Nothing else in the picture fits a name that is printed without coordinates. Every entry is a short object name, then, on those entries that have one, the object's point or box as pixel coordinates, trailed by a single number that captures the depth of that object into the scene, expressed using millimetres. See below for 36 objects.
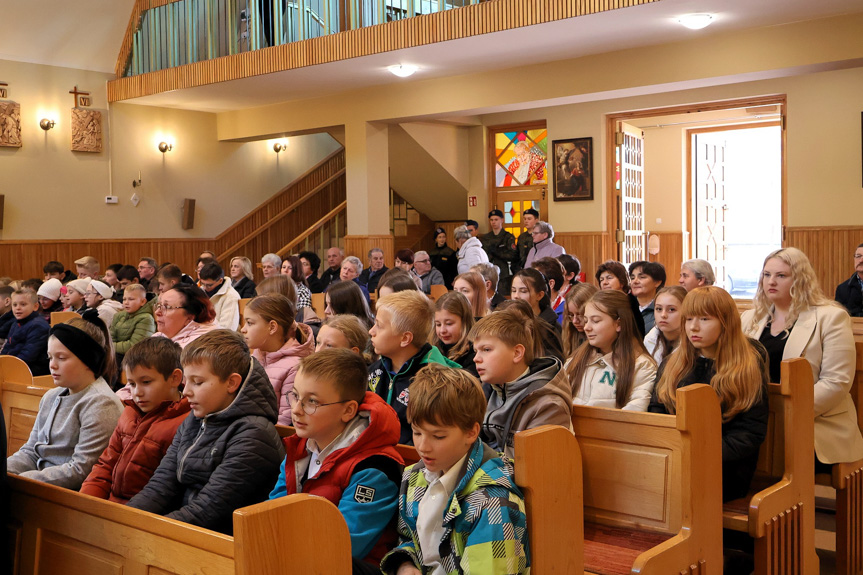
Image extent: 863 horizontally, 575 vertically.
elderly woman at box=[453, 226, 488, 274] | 10969
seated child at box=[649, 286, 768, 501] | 3182
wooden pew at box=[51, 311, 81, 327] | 6955
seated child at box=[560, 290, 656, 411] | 3594
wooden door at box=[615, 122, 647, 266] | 12742
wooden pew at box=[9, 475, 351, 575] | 1636
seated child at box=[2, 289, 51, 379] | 6285
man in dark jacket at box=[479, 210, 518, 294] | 11547
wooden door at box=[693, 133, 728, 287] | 14477
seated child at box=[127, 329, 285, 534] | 2555
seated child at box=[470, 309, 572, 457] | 2852
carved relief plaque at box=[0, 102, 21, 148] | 11891
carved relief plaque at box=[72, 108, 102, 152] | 12672
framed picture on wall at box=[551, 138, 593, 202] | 12672
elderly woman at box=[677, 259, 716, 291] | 6004
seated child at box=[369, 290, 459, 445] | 3305
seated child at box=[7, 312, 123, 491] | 3188
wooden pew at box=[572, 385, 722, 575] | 2725
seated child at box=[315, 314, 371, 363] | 3668
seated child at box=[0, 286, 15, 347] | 7221
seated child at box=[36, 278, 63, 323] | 8055
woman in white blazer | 3789
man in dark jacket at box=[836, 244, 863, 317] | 7699
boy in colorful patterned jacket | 2102
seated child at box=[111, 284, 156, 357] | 6051
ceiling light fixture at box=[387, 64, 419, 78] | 10500
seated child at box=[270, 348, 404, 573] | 2373
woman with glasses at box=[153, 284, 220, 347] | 4852
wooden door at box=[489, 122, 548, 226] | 13805
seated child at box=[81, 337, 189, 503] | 2945
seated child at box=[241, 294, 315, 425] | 3971
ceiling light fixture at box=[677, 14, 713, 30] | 8266
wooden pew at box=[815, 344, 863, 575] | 3768
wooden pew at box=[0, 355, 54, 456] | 4027
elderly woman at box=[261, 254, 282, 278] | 9047
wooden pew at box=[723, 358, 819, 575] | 3111
